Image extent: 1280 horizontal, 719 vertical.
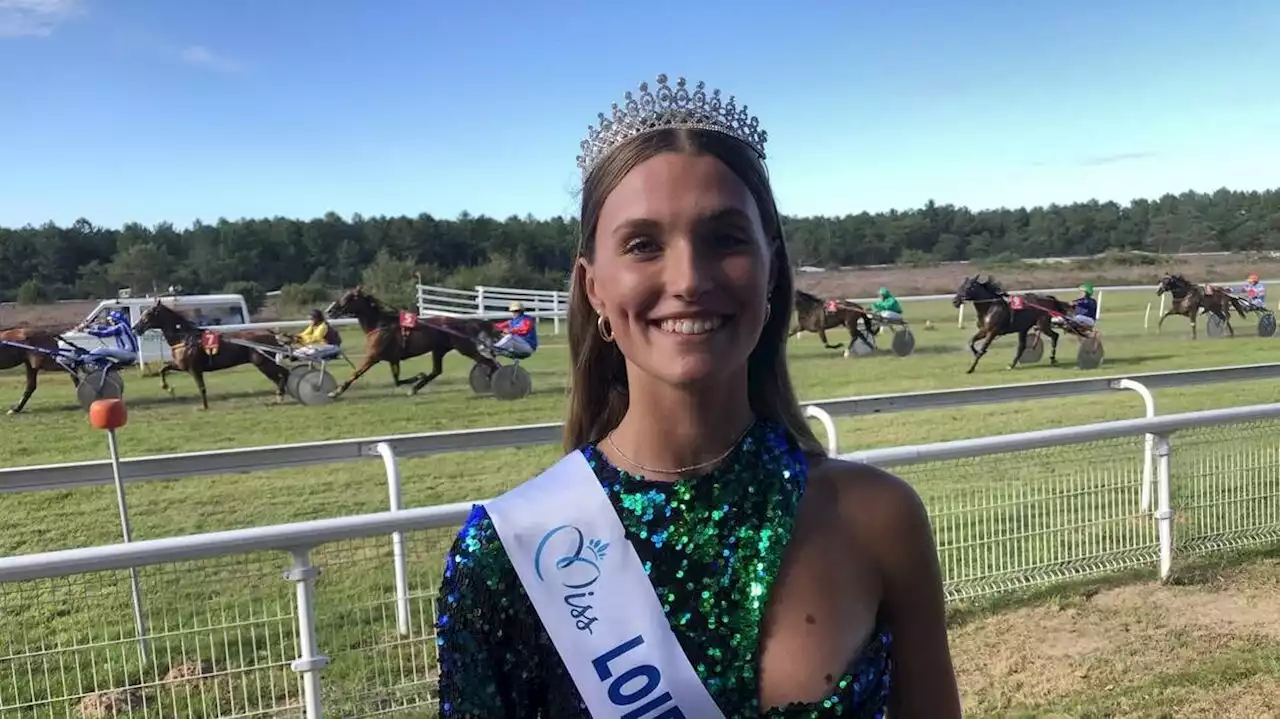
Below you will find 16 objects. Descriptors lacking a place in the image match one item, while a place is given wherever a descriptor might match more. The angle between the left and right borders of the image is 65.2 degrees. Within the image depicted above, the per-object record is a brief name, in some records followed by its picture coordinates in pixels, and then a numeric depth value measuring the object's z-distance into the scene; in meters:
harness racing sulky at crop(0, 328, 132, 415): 14.23
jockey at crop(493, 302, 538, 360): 15.14
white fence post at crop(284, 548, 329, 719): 3.13
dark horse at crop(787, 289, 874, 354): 19.50
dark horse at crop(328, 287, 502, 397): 15.54
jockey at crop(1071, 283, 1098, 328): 17.41
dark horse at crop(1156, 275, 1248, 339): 21.51
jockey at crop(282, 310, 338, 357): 16.02
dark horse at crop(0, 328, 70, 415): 14.60
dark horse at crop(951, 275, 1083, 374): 17.45
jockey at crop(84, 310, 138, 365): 16.20
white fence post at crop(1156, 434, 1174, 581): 5.11
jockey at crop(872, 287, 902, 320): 19.56
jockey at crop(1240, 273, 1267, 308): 22.35
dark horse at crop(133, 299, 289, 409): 14.68
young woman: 1.25
